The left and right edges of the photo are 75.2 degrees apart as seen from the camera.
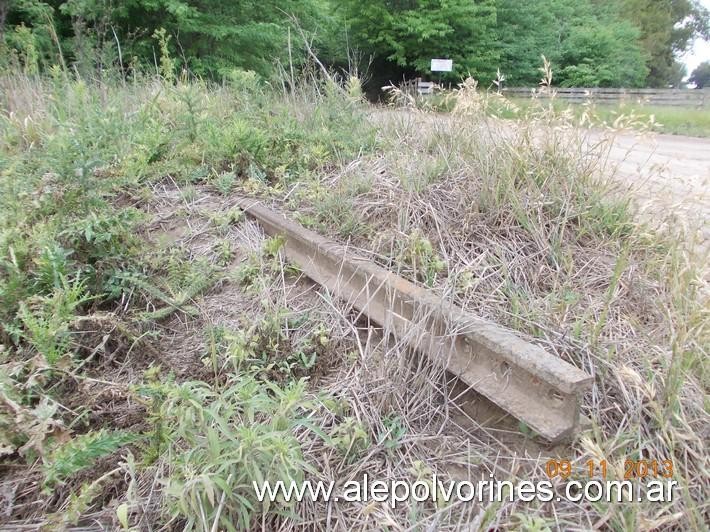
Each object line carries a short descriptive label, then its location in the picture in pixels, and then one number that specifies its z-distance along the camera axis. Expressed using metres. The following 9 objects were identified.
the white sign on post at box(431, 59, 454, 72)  10.48
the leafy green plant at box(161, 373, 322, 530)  1.40
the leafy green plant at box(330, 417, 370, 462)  1.72
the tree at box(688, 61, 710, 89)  73.56
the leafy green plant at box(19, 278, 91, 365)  1.92
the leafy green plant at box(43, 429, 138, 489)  1.50
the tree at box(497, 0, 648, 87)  22.20
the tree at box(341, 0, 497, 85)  18.91
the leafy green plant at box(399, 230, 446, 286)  2.50
